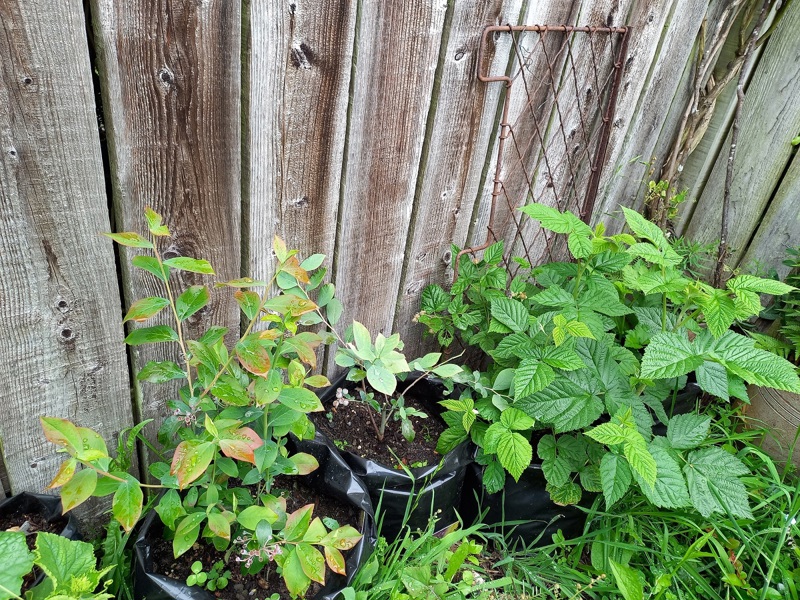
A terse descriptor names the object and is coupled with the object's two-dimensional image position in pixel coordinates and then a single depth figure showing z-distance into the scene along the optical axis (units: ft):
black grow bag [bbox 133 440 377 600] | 3.72
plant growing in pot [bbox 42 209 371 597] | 3.00
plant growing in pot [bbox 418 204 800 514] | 4.91
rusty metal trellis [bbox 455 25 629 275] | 5.77
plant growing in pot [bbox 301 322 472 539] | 5.03
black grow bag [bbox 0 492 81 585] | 4.15
